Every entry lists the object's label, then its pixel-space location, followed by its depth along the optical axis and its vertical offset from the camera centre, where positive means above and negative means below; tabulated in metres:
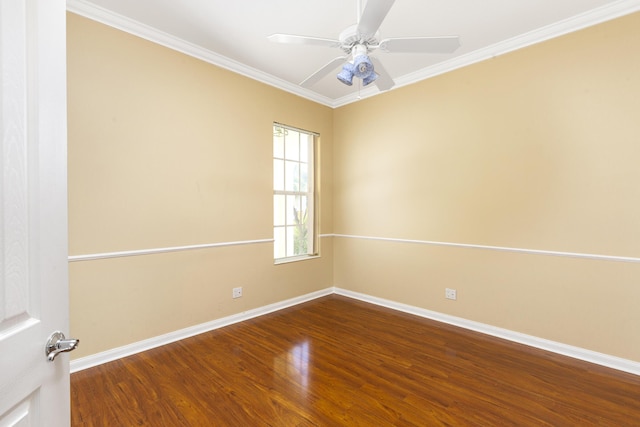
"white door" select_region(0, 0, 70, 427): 0.69 -0.01
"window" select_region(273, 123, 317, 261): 3.83 +0.20
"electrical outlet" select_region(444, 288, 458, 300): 3.20 -0.94
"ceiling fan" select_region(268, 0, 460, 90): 1.76 +1.02
